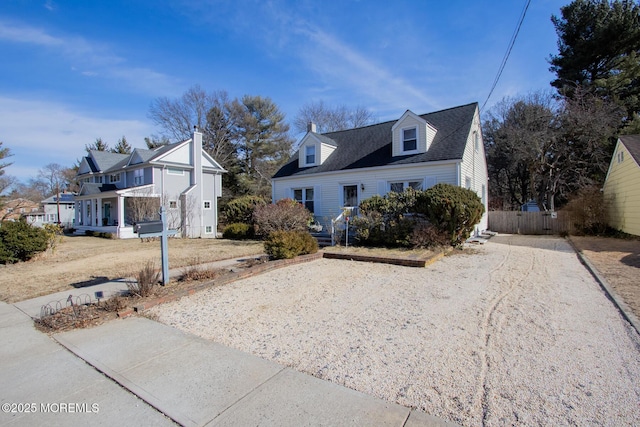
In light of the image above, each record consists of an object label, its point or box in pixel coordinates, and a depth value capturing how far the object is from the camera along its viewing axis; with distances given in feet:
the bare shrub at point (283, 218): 43.65
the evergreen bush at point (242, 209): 59.21
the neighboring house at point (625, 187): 41.37
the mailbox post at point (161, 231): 18.44
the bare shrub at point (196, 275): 21.18
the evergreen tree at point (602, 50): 66.18
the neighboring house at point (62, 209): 119.24
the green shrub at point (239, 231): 54.34
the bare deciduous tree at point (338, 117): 108.58
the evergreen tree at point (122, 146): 132.46
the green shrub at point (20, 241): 31.14
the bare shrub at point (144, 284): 17.39
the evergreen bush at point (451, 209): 31.42
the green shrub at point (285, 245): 27.71
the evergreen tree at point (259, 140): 106.93
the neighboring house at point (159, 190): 66.64
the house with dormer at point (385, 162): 44.98
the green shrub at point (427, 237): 32.35
